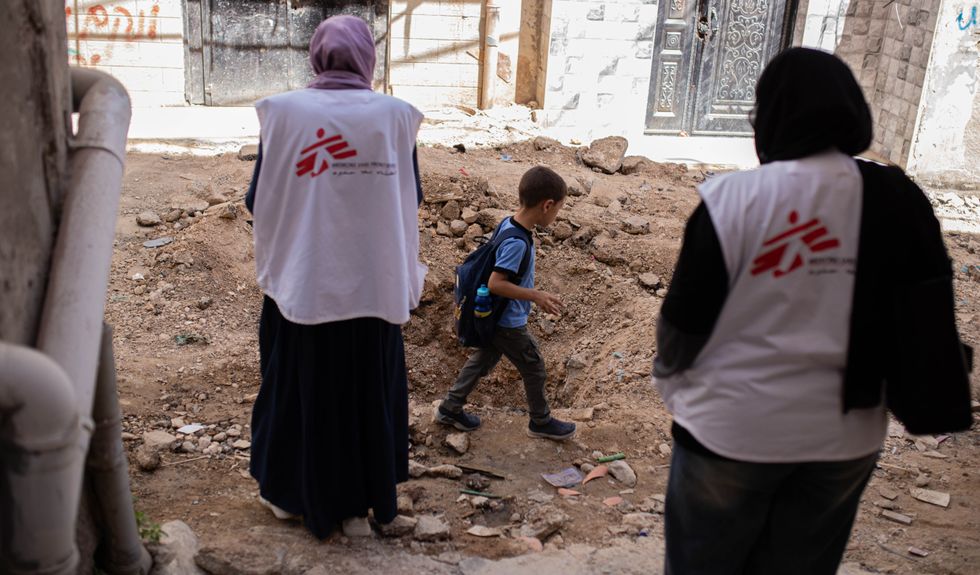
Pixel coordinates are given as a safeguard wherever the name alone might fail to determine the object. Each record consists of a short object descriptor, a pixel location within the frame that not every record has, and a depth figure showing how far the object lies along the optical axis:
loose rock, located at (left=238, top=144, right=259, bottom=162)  7.73
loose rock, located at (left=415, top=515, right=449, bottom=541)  3.29
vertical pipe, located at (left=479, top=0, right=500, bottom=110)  9.52
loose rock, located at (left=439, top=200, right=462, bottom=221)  6.37
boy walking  3.79
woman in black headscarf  2.02
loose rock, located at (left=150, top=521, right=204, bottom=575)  2.74
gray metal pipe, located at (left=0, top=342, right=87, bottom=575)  1.59
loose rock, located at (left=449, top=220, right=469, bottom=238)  6.27
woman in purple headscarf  2.85
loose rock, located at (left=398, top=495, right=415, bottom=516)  3.45
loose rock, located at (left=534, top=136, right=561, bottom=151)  8.67
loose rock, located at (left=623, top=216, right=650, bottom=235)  6.72
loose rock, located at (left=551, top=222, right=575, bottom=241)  6.43
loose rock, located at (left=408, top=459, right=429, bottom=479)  3.87
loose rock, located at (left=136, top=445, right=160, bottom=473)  3.56
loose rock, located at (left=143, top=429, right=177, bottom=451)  3.76
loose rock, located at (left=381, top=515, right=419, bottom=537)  3.25
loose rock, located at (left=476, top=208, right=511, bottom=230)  6.28
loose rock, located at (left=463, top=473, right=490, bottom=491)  3.85
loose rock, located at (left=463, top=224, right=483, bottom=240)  6.23
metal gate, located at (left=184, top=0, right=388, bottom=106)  9.60
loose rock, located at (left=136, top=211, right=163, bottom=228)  6.44
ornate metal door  10.05
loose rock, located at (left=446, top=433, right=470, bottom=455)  4.20
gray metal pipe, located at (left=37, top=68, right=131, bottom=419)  1.89
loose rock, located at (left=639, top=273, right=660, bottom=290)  6.06
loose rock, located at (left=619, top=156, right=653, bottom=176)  8.36
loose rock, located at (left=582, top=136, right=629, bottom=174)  8.27
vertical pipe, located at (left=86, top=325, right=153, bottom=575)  2.45
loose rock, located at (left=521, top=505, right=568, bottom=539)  3.44
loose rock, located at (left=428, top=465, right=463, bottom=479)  3.91
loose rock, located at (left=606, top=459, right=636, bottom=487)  3.97
